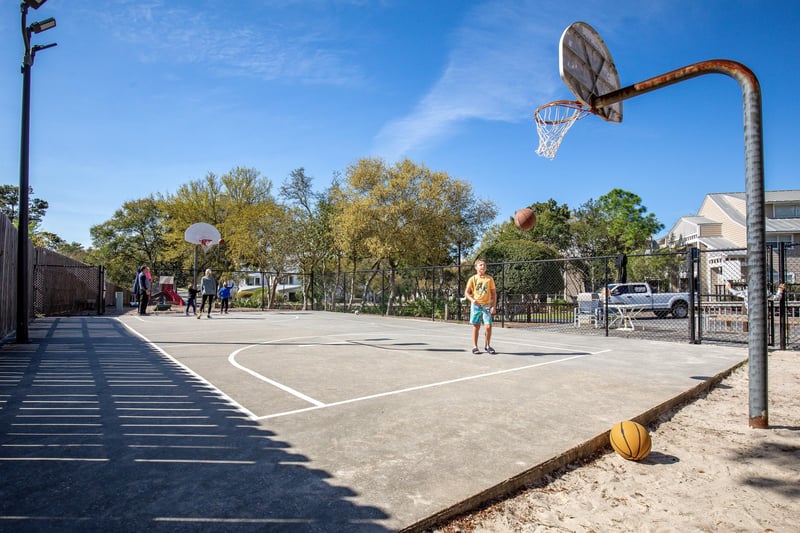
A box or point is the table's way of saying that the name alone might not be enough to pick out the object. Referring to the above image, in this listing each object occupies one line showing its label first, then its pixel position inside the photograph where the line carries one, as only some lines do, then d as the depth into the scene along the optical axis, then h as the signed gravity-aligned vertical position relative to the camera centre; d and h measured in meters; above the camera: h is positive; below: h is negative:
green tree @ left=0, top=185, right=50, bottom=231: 36.40 +6.41
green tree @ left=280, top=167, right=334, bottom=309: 23.28 +2.89
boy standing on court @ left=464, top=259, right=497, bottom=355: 8.52 -0.35
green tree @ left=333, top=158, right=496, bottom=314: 19.55 +3.08
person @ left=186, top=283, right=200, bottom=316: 19.08 -0.66
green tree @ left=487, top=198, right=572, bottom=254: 38.12 +4.29
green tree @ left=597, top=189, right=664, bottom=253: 39.56 +5.48
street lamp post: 8.72 +1.99
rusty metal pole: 4.52 +0.34
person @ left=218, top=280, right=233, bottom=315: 20.58 -0.71
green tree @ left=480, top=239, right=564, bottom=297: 20.22 +0.56
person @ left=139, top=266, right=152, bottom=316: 17.95 -0.28
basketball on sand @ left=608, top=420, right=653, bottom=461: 3.69 -1.30
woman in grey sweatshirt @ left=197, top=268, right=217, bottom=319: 17.41 -0.26
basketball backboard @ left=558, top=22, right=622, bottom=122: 6.22 +3.12
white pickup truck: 20.73 -0.79
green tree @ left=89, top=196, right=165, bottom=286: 44.38 +4.24
